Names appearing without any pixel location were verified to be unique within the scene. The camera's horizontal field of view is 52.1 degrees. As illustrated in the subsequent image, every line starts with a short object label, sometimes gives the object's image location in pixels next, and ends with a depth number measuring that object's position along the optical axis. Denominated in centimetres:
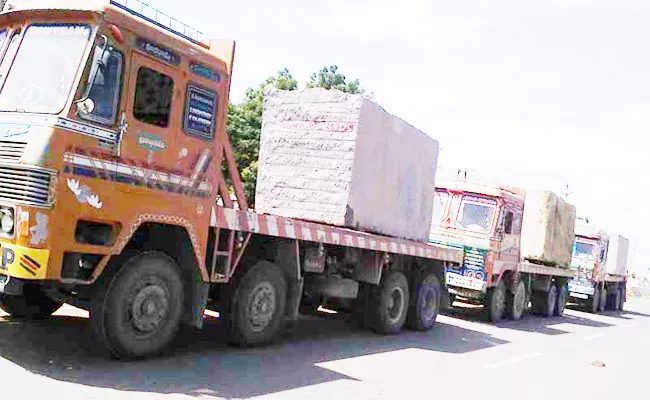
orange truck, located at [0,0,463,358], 545
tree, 1980
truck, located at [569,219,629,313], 2503
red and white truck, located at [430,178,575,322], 1511
